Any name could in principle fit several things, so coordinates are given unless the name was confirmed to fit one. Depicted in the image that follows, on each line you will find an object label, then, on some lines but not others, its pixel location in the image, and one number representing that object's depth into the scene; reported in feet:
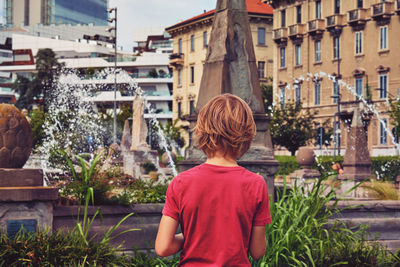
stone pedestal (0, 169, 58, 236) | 22.24
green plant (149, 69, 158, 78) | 313.94
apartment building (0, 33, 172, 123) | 310.24
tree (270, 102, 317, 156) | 152.87
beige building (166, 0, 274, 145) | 238.52
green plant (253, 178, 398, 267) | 20.74
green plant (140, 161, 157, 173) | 93.44
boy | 10.22
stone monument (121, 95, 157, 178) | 95.35
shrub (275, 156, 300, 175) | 112.06
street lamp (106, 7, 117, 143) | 146.15
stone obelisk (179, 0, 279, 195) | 29.40
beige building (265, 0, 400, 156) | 168.04
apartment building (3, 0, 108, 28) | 595.06
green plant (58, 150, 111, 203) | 24.54
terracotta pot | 68.69
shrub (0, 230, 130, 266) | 19.54
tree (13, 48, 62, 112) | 279.90
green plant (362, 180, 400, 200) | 35.91
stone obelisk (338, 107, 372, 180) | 56.13
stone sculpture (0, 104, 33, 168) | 23.62
